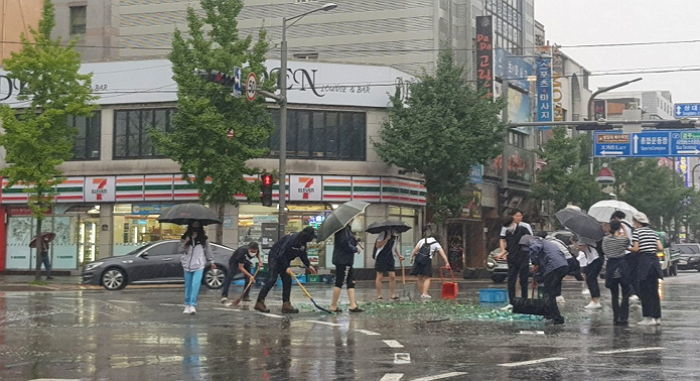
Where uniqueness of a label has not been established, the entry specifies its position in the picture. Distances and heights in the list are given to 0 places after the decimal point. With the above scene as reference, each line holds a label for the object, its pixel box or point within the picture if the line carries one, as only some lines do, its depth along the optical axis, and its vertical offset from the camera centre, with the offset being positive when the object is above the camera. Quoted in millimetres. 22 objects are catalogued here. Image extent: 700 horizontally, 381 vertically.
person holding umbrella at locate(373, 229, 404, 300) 18766 -537
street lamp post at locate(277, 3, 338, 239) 27391 +2686
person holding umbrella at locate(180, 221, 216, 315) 15469 -456
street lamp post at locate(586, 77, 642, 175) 38781 +6383
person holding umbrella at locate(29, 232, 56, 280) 30036 -469
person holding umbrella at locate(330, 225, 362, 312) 15194 -452
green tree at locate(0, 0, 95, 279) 28016 +3672
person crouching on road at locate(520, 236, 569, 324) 13508 -475
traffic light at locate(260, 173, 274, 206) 26734 +1281
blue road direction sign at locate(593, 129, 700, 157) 42531 +4373
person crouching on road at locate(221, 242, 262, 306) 17938 -554
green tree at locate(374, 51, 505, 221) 34375 +3908
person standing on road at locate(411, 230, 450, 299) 19781 -557
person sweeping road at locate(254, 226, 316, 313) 15180 -393
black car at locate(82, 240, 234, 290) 24484 -968
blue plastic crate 18016 -1209
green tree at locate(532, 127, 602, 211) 45688 +2934
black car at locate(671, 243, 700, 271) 49656 -1165
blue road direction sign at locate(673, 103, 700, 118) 68938 +9774
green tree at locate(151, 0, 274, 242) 30328 +3995
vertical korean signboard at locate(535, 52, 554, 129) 49188 +8038
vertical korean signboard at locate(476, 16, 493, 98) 42156 +8708
